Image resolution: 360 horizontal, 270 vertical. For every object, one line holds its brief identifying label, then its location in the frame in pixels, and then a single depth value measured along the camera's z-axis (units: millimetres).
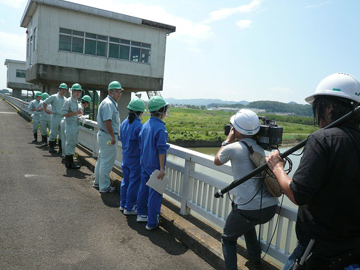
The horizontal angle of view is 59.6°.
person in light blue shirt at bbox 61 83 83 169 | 7738
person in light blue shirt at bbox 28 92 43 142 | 12245
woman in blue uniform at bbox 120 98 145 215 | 4875
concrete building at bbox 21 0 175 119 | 20875
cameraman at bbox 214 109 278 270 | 2848
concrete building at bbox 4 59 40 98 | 56000
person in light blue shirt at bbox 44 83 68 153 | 9180
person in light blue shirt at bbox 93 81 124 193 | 5707
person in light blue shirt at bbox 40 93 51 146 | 11500
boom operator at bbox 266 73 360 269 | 1801
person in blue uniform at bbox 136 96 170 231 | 4133
